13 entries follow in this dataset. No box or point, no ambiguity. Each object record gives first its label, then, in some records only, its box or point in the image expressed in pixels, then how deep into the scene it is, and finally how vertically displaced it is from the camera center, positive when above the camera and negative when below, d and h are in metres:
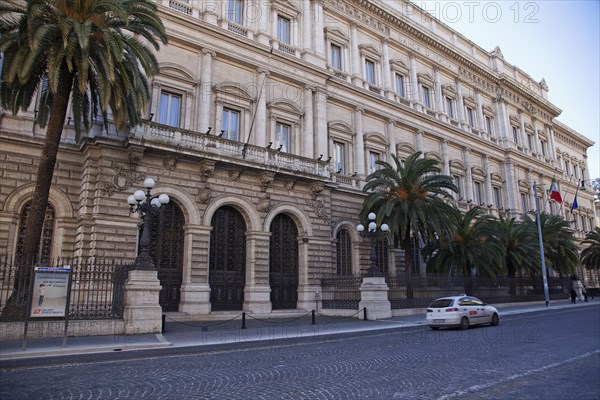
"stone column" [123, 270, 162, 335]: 13.54 -0.44
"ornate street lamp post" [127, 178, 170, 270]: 14.14 +2.14
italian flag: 32.78 +6.62
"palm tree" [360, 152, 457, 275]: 24.06 +4.69
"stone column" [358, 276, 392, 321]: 20.31 -0.45
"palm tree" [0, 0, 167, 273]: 13.75 +7.35
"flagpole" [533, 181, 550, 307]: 30.47 +1.44
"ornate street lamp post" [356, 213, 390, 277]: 20.42 +2.32
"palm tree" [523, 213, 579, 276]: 35.94 +3.29
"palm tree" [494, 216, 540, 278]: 32.00 +2.96
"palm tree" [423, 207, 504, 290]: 28.27 +2.25
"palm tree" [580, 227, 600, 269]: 46.66 +3.48
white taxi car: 16.45 -0.94
